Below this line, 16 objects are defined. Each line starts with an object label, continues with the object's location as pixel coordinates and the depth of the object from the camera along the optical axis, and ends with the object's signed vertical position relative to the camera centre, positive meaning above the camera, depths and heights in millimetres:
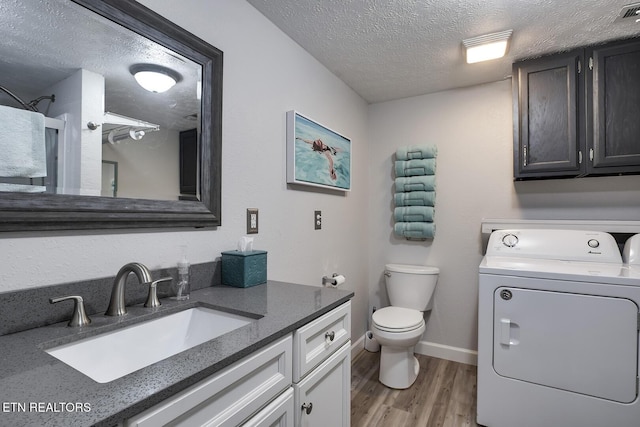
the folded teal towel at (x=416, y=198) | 2549 +162
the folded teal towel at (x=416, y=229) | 2549 -99
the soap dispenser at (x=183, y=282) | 1167 -242
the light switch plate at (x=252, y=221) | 1538 -16
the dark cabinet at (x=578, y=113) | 1811 +648
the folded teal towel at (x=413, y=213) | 2554 +35
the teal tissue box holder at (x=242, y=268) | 1330 -219
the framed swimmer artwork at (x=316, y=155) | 1807 +416
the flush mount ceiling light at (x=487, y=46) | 1793 +1035
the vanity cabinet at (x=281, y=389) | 652 -458
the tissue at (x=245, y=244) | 1416 -119
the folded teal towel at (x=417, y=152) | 2568 +551
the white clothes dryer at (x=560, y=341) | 1484 -633
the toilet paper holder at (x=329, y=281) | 2088 -426
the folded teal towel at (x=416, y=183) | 2555 +289
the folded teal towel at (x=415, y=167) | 2562 +425
